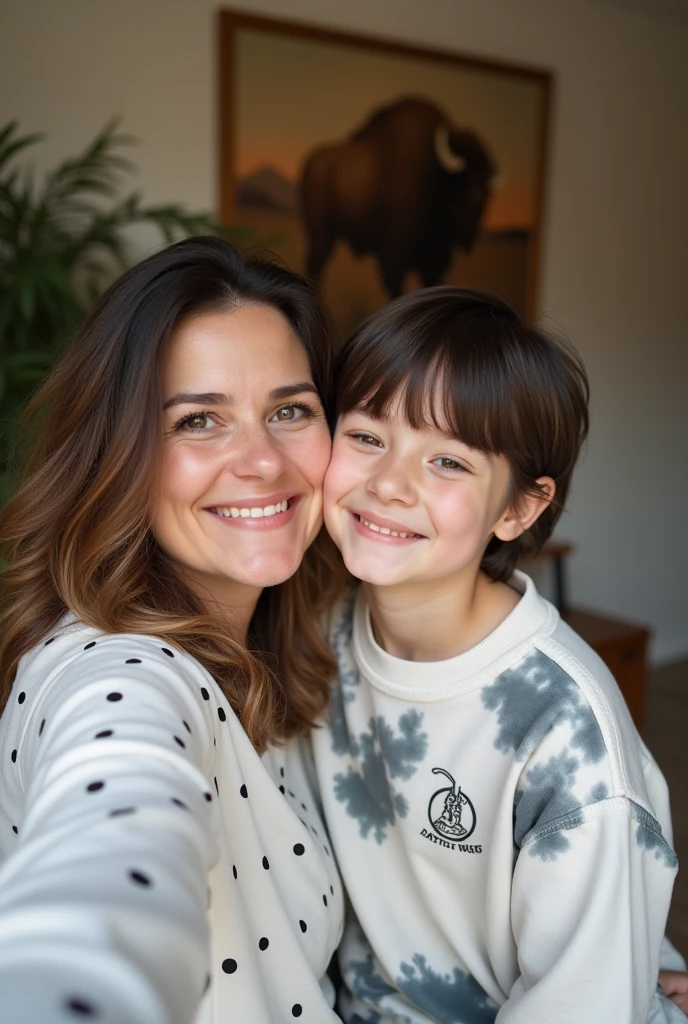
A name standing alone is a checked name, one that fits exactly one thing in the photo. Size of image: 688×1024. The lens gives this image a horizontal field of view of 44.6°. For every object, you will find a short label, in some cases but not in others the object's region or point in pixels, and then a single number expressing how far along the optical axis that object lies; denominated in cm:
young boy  99
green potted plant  196
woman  86
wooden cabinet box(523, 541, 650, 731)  355
